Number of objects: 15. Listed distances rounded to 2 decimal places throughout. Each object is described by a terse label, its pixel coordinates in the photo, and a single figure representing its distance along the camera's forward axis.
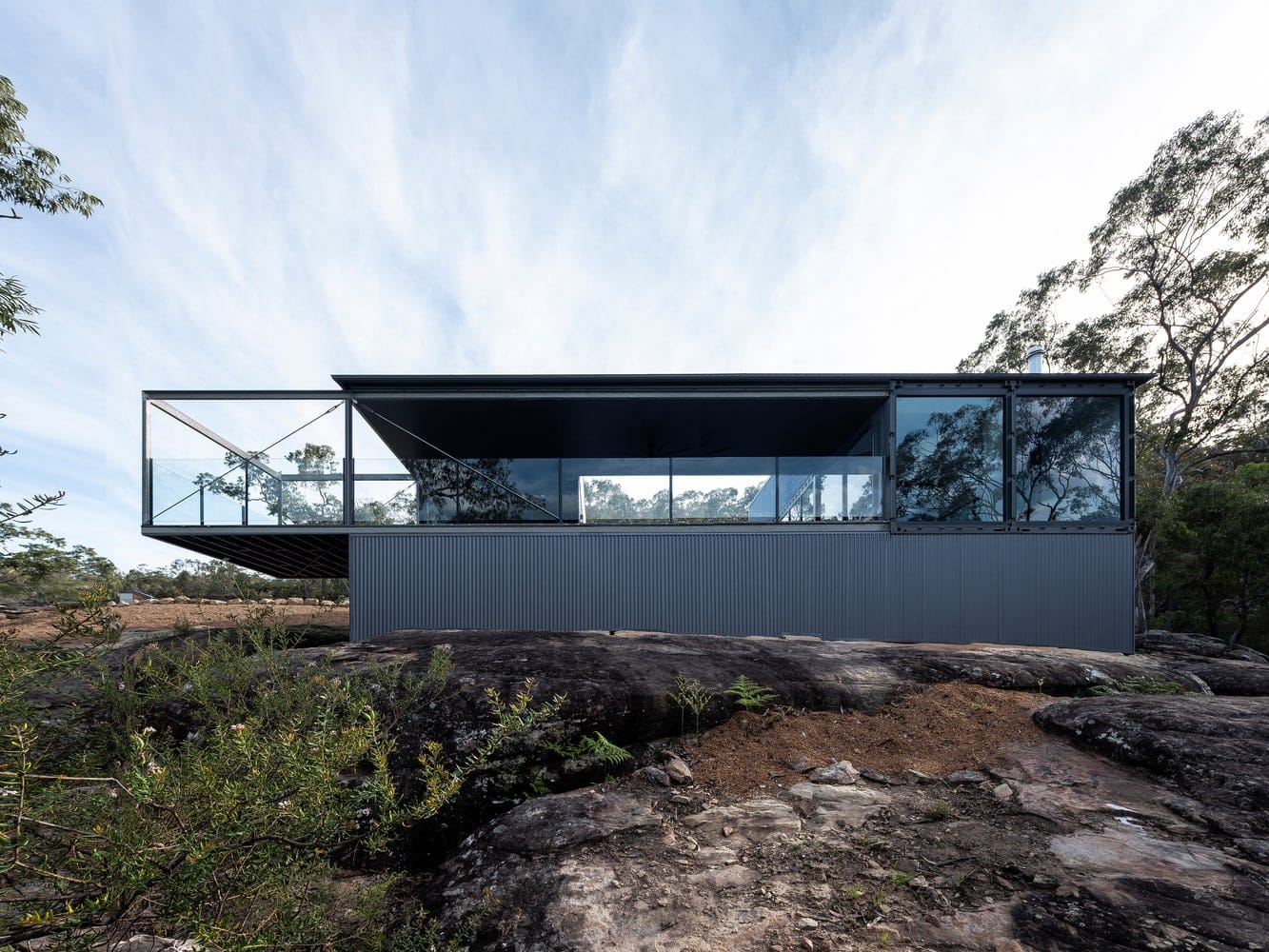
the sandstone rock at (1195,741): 2.81
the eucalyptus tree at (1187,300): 15.27
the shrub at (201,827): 1.40
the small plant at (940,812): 2.89
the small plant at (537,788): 3.33
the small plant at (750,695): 4.30
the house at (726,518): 8.55
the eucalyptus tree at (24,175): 9.11
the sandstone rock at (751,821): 2.83
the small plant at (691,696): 4.13
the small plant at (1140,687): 5.19
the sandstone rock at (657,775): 3.47
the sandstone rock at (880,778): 3.38
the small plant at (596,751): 3.55
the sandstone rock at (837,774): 3.41
